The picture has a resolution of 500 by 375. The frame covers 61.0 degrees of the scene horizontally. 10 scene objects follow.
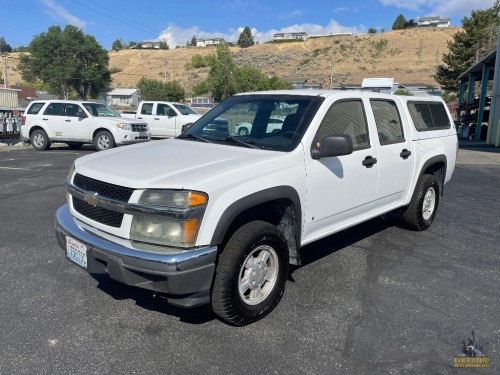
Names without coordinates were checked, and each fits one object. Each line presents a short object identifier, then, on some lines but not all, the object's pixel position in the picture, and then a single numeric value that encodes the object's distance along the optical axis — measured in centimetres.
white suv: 1447
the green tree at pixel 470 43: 4419
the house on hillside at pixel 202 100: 6401
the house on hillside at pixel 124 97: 8325
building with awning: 2327
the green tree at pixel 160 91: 6931
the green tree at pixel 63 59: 7462
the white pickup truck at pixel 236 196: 281
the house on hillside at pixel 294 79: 6451
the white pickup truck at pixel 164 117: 1806
